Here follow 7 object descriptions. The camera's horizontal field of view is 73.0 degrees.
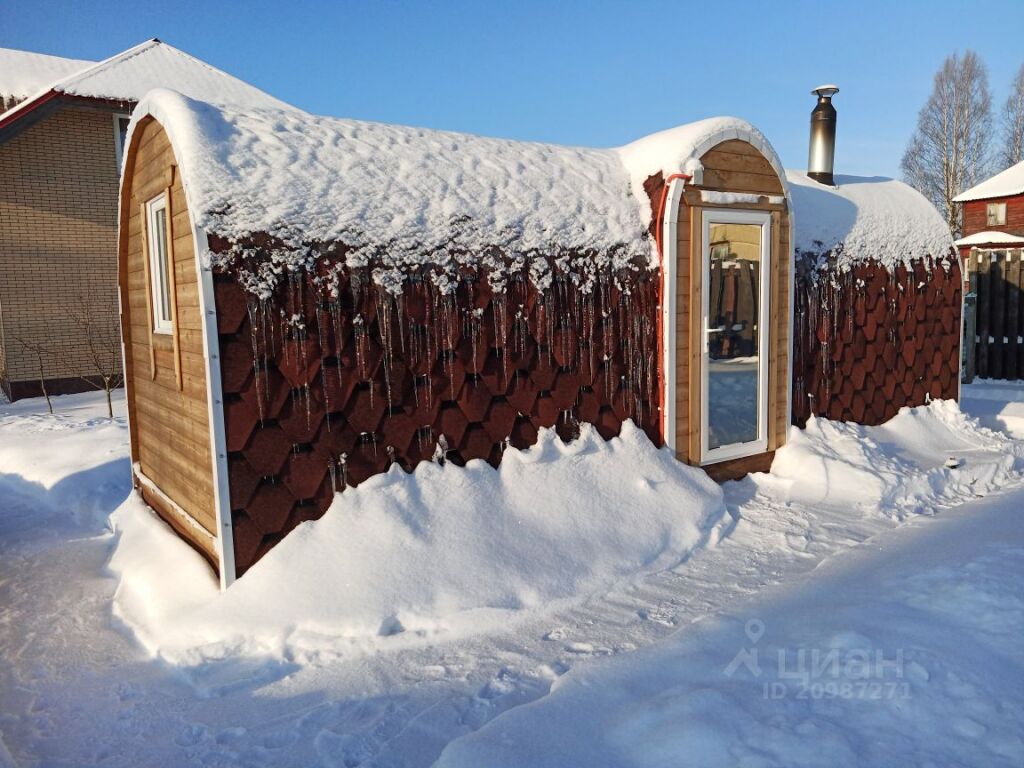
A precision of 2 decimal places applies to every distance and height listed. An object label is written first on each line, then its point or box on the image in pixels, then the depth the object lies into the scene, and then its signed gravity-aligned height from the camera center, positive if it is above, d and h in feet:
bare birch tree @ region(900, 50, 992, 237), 82.17 +19.60
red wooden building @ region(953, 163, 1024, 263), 71.15 +9.25
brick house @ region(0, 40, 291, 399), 34.19 +4.60
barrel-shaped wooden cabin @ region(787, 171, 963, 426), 18.92 -0.19
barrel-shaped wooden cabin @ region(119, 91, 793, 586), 10.99 +0.05
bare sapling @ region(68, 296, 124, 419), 35.70 -1.18
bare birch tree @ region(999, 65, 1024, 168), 84.89 +19.97
